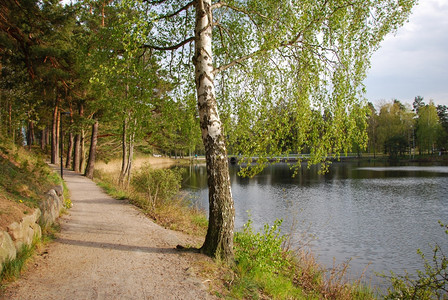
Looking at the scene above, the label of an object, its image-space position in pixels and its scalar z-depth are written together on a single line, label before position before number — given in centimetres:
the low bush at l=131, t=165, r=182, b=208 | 1115
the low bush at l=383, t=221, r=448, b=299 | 498
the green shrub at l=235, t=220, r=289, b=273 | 572
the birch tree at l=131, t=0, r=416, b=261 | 552
